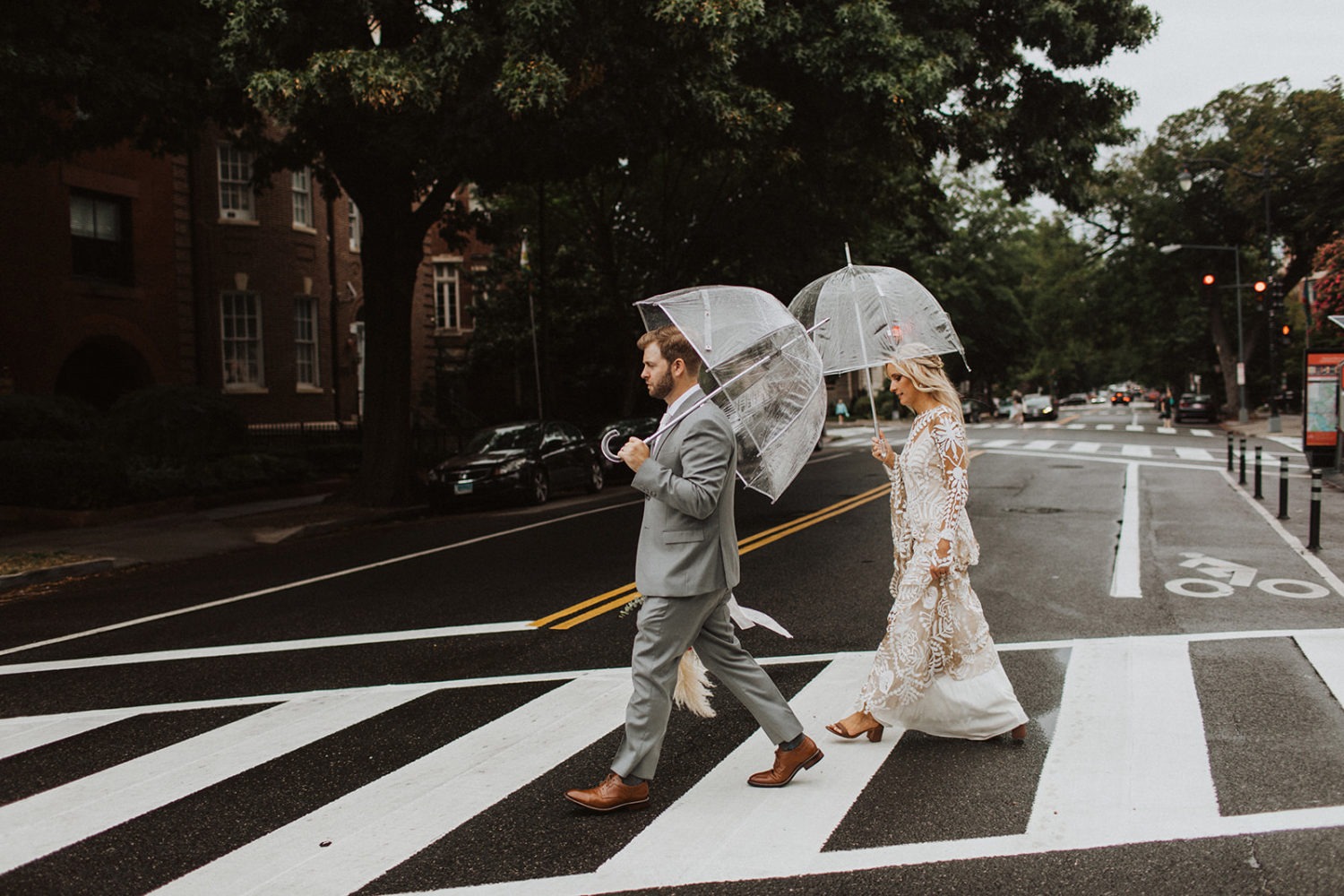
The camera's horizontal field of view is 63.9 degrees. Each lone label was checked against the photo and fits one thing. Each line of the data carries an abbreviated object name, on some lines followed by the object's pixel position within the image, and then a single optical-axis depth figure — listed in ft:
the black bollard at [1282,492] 46.11
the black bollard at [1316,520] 37.86
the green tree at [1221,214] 129.80
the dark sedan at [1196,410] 155.53
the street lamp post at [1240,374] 138.62
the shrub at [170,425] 64.39
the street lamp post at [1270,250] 118.93
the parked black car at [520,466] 60.80
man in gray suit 14.40
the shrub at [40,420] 60.44
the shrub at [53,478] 53.26
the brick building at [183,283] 71.87
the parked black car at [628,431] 70.95
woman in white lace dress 16.90
